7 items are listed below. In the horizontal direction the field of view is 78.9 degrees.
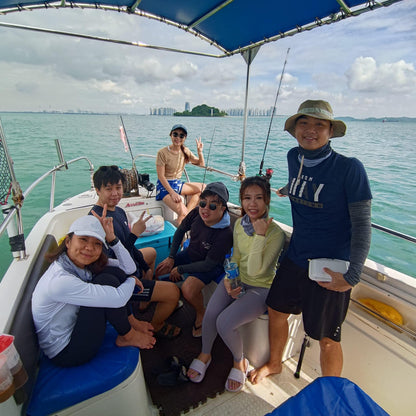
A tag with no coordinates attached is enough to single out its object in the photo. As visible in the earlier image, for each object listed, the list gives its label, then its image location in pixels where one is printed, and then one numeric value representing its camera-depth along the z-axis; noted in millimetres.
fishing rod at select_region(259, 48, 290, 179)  2031
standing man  1193
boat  1154
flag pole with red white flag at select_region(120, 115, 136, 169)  3626
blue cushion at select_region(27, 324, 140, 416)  1044
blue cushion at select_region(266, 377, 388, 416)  763
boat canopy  1591
